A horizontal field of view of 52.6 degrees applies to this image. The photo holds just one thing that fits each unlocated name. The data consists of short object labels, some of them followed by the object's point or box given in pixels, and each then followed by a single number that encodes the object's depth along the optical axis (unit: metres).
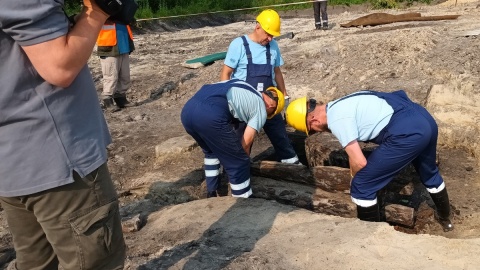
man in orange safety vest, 7.17
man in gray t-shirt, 1.66
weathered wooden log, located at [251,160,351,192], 4.29
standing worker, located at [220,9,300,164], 5.02
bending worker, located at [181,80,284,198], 3.98
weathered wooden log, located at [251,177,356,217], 4.14
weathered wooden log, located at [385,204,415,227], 3.95
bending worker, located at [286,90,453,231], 3.61
